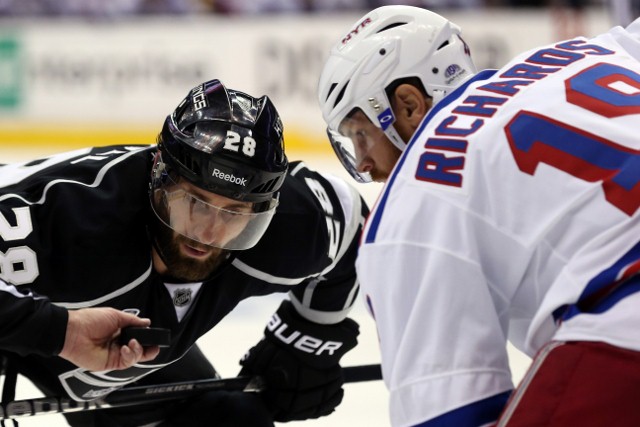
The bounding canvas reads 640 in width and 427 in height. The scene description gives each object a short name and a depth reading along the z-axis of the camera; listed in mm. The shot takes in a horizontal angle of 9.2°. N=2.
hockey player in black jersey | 6260
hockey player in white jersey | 5576
